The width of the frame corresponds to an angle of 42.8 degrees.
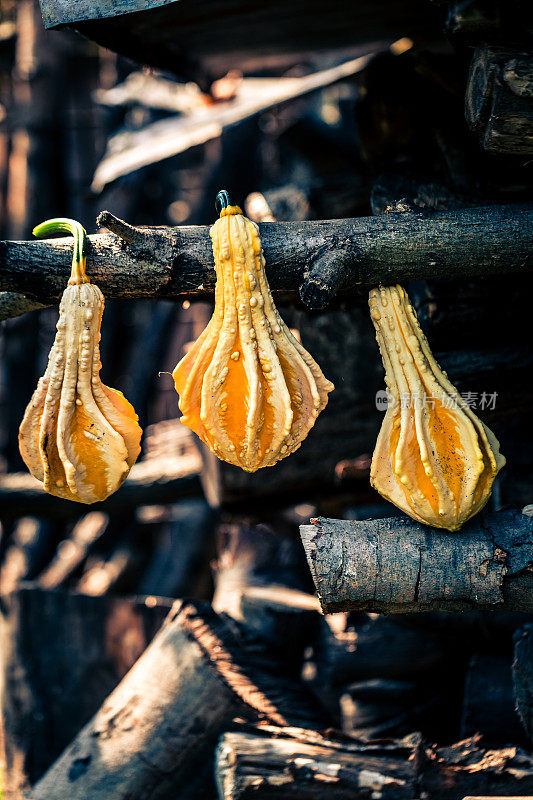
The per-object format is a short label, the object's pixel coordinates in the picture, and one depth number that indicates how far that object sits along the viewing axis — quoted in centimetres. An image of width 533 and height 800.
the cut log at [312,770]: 209
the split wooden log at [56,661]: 312
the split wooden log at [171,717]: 232
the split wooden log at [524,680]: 212
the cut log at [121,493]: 348
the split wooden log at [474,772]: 204
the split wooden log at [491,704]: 236
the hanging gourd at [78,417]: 162
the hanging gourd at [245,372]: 164
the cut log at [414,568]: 170
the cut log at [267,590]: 297
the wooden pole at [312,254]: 169
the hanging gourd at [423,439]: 171
